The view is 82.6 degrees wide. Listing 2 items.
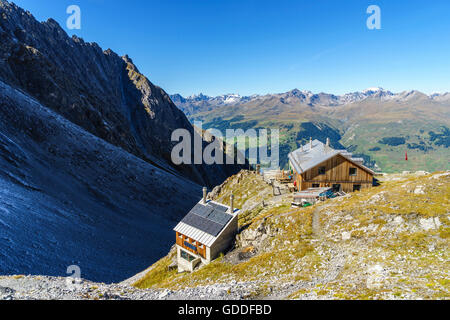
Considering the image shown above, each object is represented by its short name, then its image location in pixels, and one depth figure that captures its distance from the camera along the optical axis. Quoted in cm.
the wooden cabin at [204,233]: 3284
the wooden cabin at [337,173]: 4250
